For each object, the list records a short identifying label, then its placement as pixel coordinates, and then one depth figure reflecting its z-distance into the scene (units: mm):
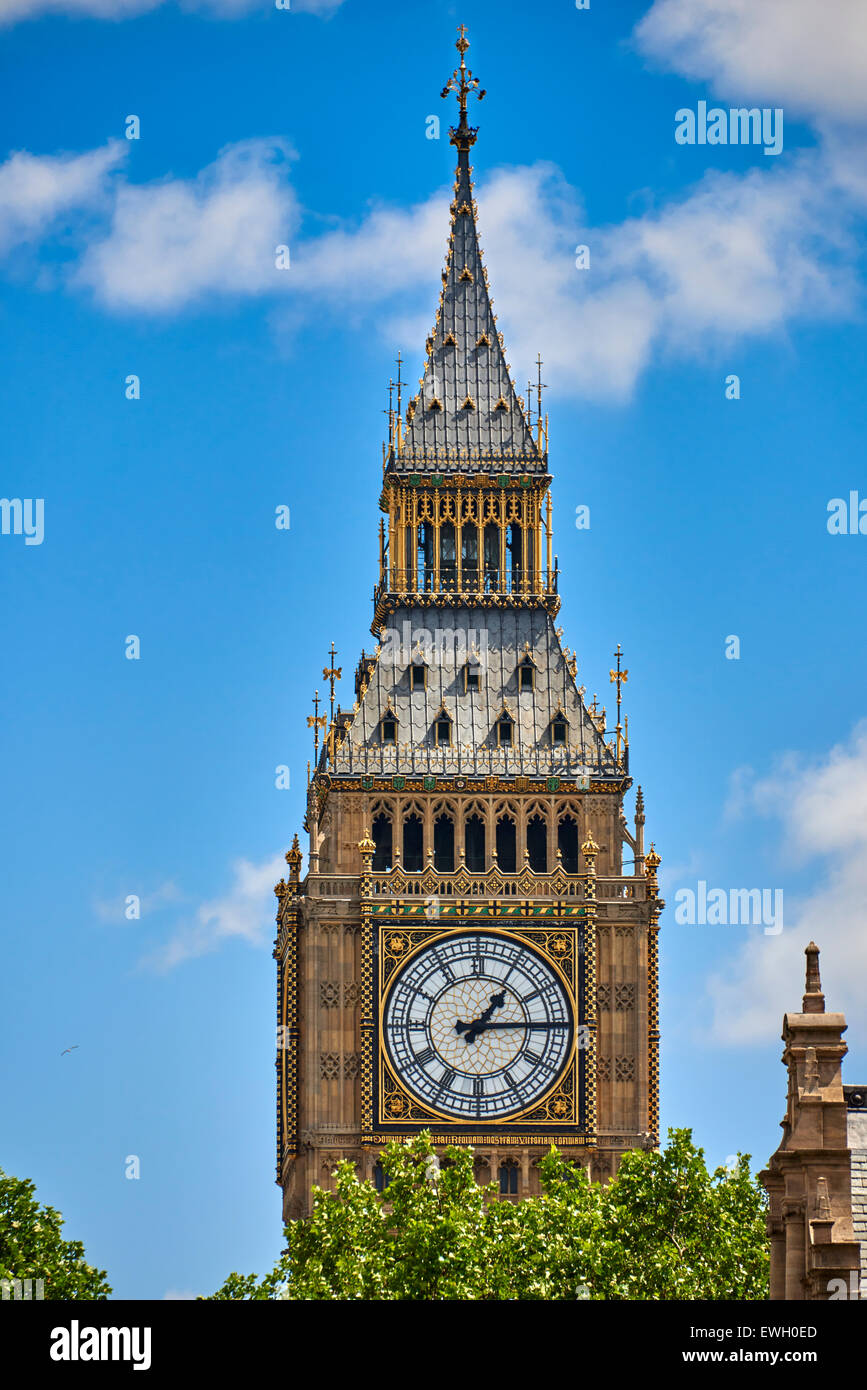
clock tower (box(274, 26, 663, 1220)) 122250
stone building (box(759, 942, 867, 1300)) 73625
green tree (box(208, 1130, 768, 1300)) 104000
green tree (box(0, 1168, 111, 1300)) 108562
